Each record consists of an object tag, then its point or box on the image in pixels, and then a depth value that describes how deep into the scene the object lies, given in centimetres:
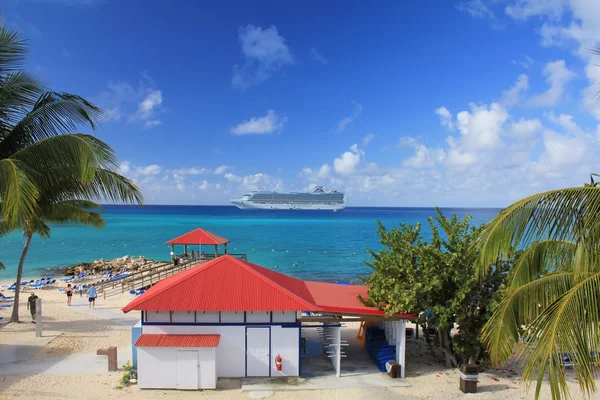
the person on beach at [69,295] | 2267
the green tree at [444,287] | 1220
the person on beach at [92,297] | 2175
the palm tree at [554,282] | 464
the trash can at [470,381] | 1152
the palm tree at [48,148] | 955
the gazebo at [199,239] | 2499
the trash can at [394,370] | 1253
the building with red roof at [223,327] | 1157
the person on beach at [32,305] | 1927
